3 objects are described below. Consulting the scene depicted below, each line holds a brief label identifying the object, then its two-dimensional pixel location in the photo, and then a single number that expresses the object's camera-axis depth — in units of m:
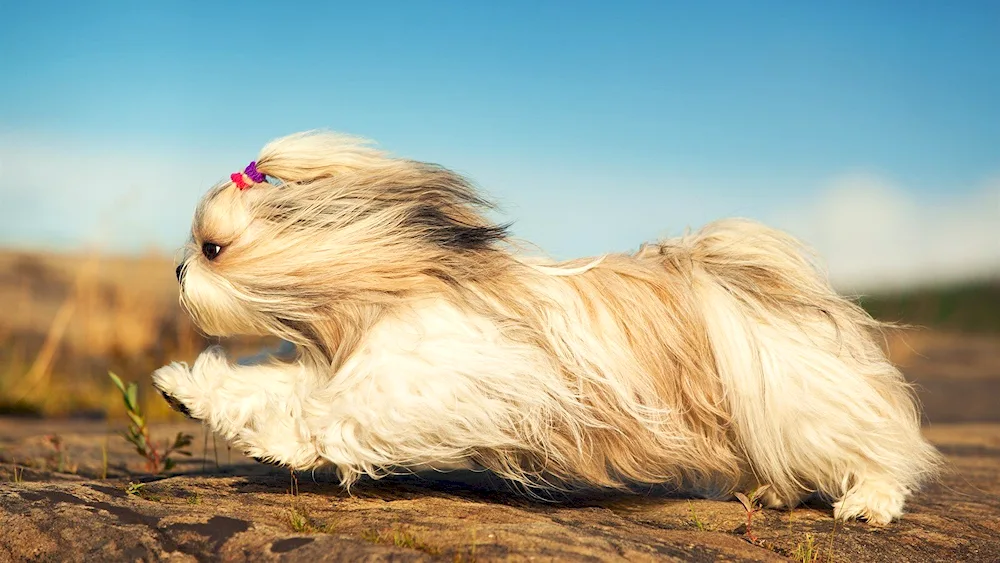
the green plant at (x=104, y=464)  3.76
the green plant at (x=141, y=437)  3.77
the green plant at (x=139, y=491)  2.79
